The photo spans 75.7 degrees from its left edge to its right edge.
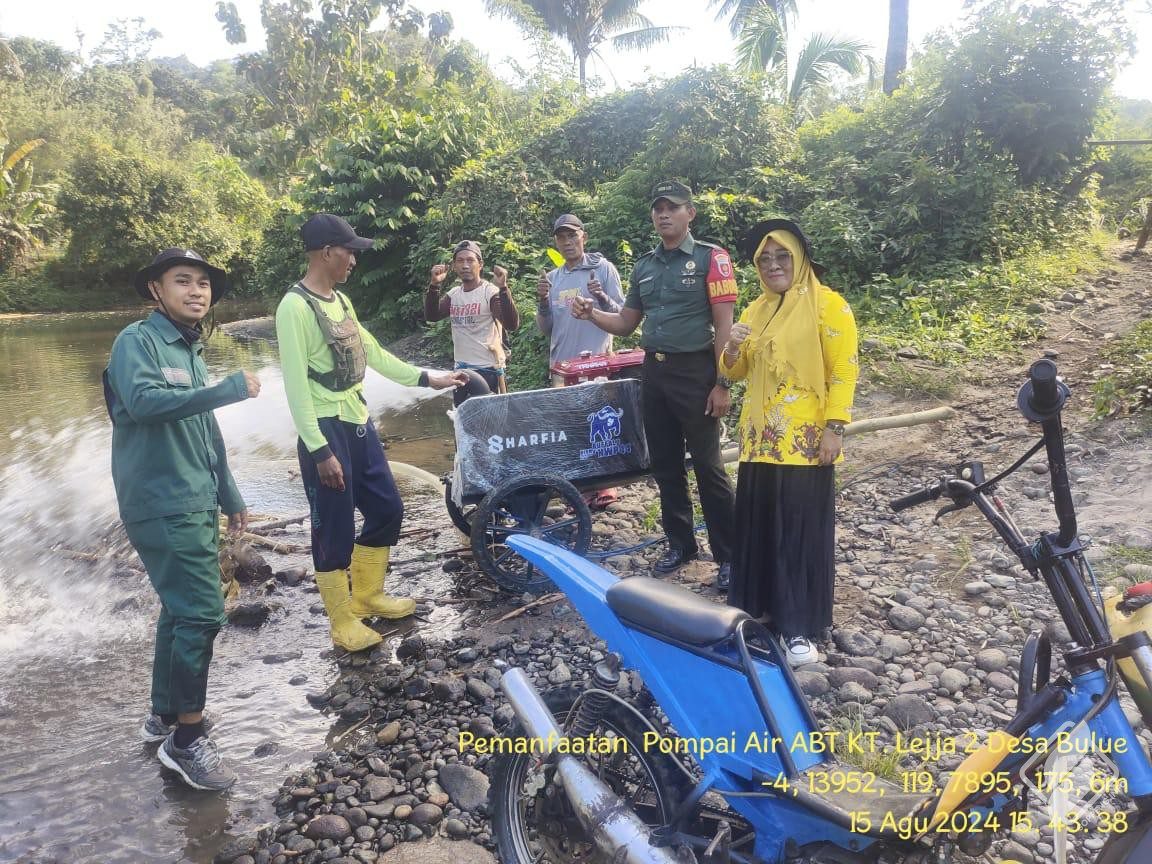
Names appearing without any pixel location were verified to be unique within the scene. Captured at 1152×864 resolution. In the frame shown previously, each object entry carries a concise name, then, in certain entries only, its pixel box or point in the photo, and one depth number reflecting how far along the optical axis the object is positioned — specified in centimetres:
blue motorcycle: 172
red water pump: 516
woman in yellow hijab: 321
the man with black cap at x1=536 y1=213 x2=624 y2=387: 545
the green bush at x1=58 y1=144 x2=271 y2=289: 2809
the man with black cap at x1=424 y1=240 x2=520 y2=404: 620
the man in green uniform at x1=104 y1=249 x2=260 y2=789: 281
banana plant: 2883
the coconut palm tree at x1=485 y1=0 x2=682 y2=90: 2591
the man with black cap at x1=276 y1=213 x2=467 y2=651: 354
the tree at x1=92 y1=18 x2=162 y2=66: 6006
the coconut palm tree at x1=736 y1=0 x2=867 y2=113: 1505
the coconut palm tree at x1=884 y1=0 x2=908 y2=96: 1296
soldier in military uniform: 400
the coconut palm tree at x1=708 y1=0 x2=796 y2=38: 1872
